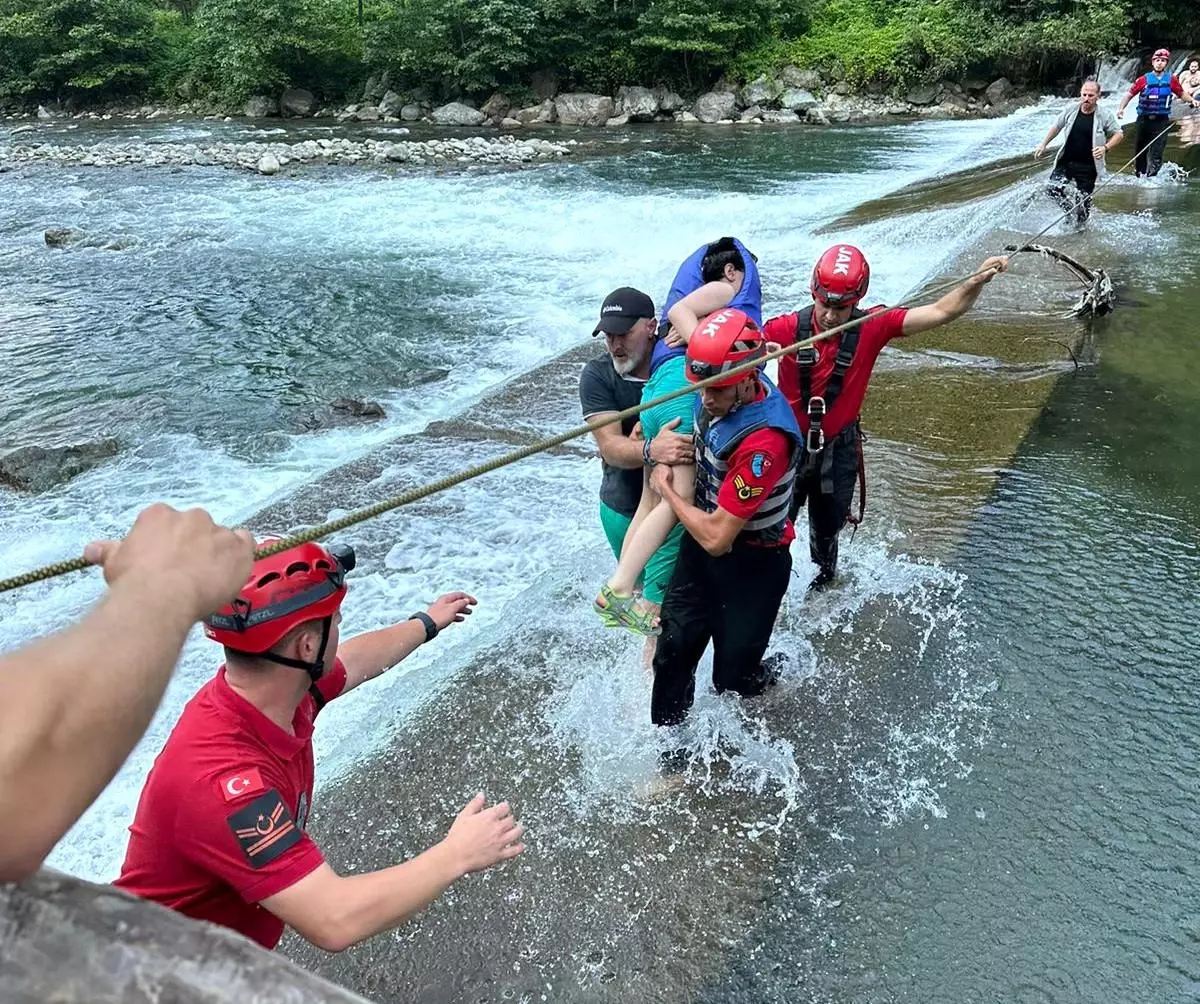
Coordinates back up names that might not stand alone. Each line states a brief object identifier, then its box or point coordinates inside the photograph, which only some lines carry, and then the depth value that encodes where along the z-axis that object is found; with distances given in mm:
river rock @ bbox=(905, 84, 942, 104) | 32344
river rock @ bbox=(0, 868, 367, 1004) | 1177
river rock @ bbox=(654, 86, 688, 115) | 33781
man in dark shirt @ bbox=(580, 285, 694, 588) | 4055
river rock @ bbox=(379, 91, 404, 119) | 36094
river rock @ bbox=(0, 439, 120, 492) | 7797
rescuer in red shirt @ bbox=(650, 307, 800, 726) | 3371
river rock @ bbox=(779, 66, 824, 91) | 33344
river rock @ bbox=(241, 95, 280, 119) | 38219
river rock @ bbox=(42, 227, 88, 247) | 16781
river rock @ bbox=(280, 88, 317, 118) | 37750
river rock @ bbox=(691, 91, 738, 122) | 32625
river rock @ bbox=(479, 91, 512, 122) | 34531
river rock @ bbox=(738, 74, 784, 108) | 32656
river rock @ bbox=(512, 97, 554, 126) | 33875
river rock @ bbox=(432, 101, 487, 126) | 33406
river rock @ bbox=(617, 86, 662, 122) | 33250
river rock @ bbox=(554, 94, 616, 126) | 33275
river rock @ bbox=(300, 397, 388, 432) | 8906
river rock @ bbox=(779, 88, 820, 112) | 31578
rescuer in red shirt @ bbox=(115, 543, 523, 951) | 2016
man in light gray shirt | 10984
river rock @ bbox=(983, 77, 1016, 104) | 31219
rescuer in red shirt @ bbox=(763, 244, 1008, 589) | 4320
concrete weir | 1209
